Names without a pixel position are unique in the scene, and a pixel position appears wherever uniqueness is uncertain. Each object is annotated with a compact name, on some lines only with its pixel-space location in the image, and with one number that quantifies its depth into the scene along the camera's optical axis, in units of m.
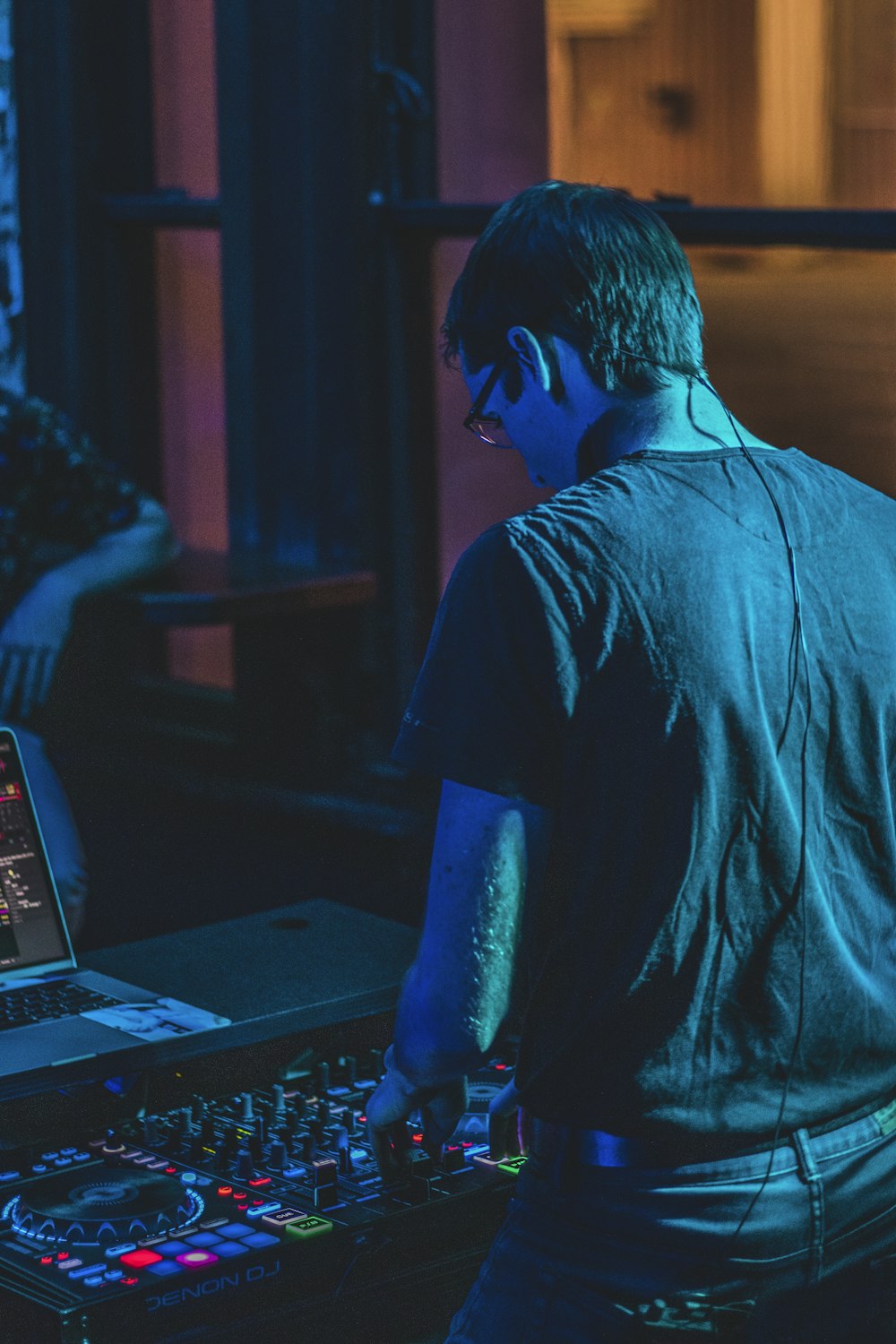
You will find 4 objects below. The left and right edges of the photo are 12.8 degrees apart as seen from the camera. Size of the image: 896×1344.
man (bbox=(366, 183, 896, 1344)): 2.74
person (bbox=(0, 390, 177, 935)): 4.55
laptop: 3.24
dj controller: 2.91
